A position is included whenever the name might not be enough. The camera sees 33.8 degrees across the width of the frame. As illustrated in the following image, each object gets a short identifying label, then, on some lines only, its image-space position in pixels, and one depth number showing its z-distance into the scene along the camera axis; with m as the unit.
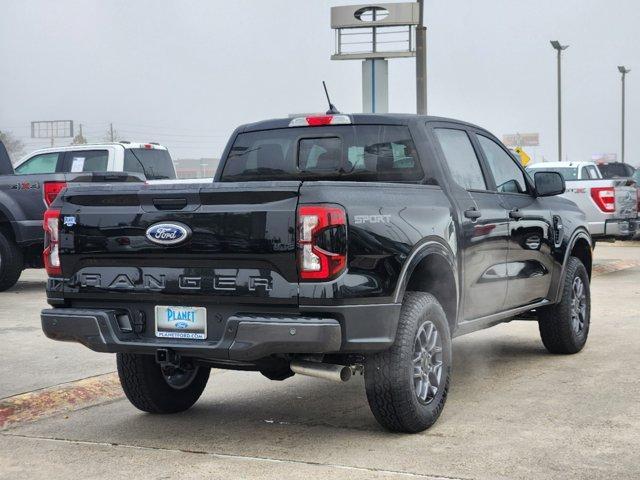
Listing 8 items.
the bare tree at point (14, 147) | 127.97
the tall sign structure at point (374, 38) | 23.30
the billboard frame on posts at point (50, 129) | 141.00
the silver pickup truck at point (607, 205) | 16.55
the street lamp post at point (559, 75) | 46.97
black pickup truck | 5.32
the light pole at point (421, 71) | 20.47
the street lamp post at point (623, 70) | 65.66
